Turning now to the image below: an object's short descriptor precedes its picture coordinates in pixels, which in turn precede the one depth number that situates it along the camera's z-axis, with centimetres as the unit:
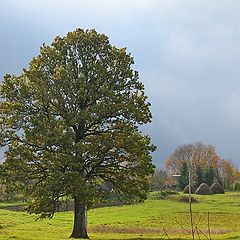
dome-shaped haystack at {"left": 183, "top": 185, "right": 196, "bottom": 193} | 10634
